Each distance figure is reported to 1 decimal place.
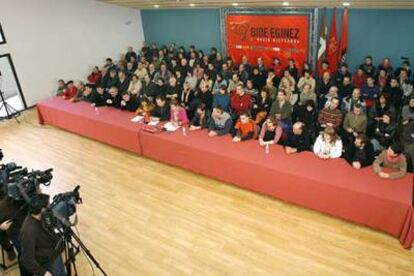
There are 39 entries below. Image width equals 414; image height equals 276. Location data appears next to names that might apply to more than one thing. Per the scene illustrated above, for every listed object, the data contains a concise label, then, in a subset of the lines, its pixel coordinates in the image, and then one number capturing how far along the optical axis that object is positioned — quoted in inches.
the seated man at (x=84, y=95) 333.0
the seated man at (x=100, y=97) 315.6
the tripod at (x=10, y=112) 365.6
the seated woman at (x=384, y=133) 221.9
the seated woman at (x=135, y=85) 341.6
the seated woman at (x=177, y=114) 254.8
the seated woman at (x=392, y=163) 176.1
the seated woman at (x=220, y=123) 233.8
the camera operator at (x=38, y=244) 118.7
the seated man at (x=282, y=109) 242.5
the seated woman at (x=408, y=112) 228.2
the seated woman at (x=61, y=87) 361.3
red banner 348.2
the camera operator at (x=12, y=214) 148.3
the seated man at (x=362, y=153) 187.8
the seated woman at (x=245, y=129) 225.9
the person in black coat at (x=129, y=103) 295.8
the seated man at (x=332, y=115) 234.8
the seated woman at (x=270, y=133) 219.5
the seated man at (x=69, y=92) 347.3
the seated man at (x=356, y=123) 225.9
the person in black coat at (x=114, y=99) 302.7
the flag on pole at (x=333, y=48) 323.3
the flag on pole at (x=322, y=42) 326.6
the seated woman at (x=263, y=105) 266.2
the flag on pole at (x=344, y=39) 317.4
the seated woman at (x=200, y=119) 247.0
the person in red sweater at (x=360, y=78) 291.7
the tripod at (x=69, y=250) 134.2
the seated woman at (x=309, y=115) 245.6
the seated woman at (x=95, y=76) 400.7
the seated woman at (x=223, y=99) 283.1
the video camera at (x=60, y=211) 124.2
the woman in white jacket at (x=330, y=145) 197.3
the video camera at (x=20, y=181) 136.9
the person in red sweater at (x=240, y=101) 272.8
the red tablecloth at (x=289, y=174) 168.4
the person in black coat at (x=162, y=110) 265.7
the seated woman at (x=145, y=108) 278.4
